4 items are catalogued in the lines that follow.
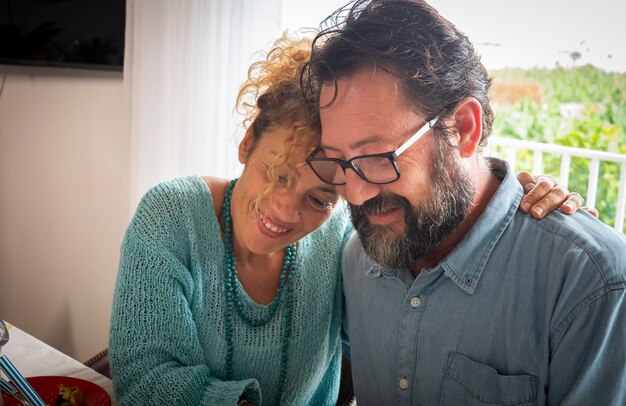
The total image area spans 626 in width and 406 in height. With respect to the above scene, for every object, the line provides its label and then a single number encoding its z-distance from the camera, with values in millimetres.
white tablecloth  1294
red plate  1104
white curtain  2299
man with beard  1117
